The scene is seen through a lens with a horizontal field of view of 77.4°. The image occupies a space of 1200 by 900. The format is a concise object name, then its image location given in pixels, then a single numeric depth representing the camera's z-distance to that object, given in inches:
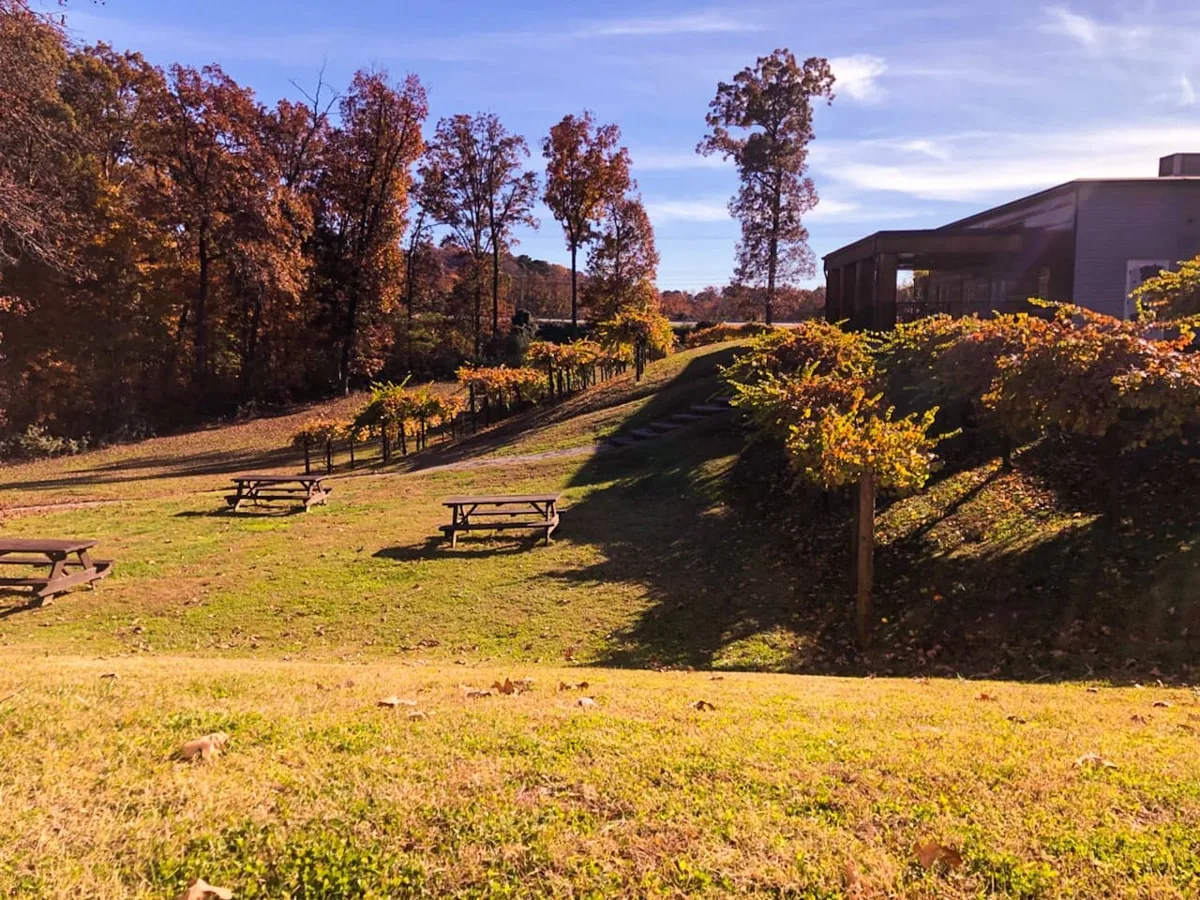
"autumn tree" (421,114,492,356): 1445.6
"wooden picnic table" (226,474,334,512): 540.4
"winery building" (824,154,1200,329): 645.9
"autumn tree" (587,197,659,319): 1519.4
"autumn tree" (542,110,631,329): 1460.4
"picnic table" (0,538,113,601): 346.0
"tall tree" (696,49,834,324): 1451.8
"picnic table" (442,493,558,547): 422.3
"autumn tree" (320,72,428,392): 1306.6
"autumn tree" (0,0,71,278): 460.1
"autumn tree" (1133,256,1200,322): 389.2
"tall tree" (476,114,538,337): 1453.0
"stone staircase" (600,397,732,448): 690.8
